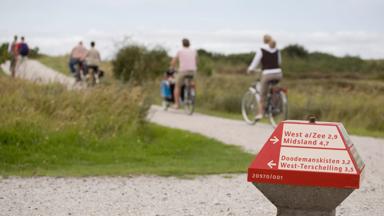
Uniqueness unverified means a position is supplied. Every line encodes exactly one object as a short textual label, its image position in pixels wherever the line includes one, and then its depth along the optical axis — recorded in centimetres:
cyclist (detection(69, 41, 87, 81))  3200
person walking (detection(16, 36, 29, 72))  3353
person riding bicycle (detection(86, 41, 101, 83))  2975
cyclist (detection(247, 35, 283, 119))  1747
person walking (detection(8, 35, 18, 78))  3165
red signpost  620
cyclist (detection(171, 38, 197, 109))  2155
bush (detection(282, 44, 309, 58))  6638
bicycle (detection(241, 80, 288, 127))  1772
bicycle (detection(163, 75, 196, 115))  2212
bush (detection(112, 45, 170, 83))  3622
